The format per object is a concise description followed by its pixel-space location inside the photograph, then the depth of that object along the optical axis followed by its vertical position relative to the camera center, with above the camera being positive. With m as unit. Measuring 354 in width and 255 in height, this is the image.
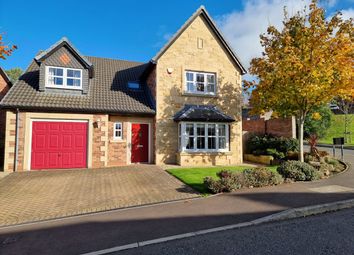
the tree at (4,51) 9.30 +3.64
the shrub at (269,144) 16.25 -0.26
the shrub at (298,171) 10.00 -1.35
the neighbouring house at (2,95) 14.93 +3.18
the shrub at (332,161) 13.01 -1.18
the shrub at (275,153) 15.78 -0.88
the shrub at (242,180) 8.38 -1.52
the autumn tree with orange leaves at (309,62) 11.28 +3.90
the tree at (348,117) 33.75 +4.07
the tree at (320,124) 30.44 +2.18
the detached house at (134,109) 13.16 +1.85
